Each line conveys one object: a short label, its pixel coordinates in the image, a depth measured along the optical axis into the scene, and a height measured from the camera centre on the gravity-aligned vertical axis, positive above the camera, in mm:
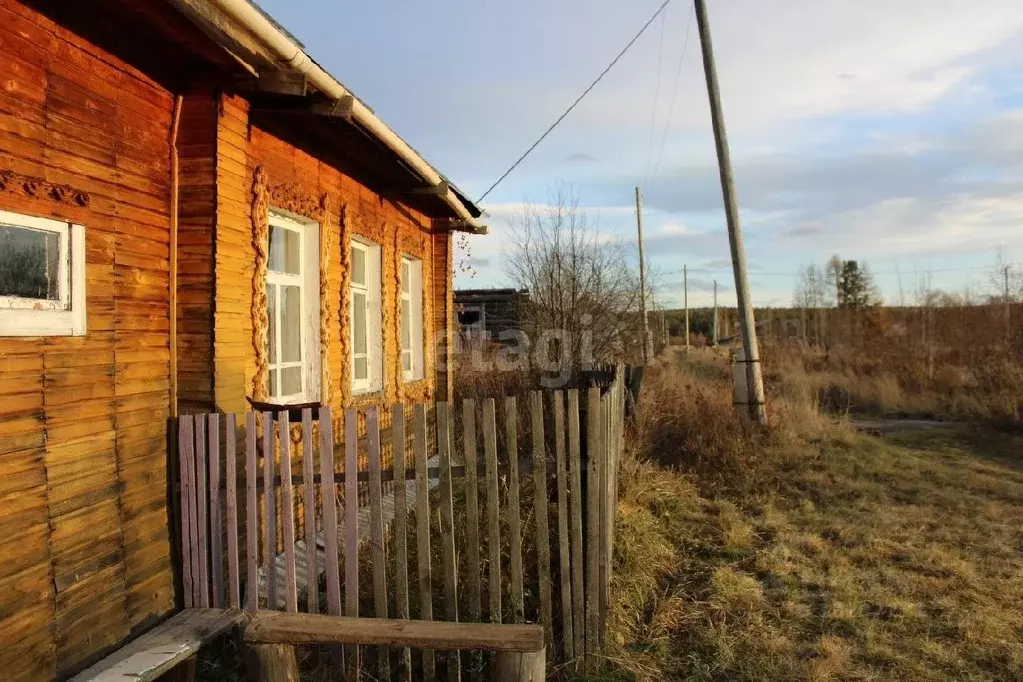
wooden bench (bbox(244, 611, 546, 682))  2727 -1261
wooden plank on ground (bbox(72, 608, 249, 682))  2780 -1389
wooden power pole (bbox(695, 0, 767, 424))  9594 +2357
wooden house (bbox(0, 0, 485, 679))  2850 +460
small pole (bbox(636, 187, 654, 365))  13910 +279
